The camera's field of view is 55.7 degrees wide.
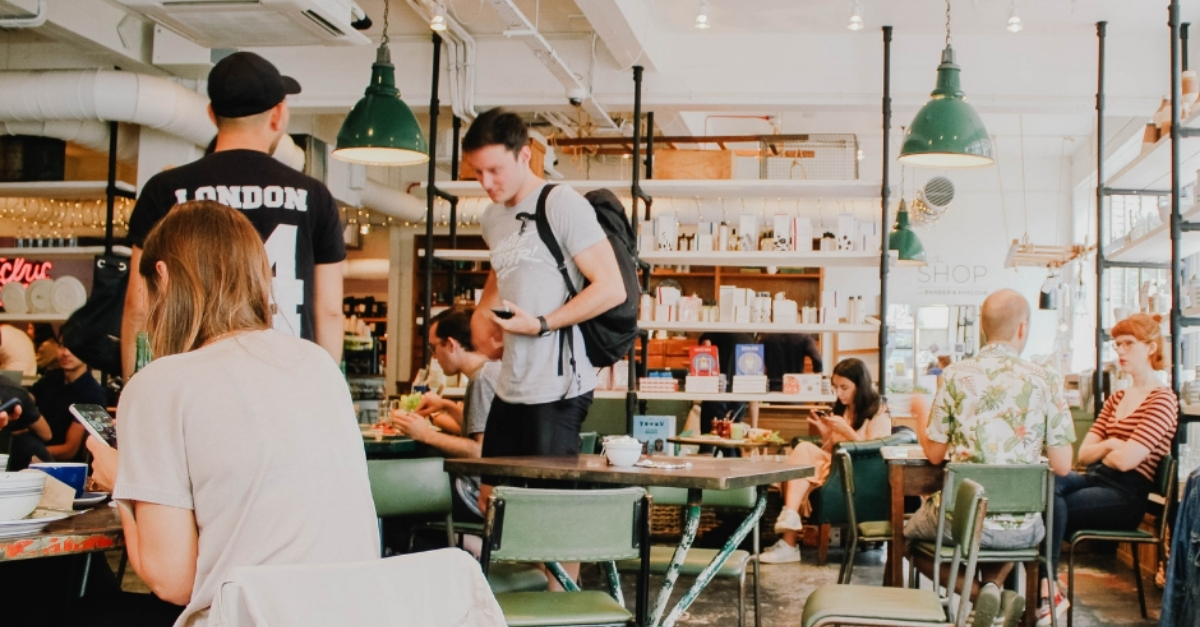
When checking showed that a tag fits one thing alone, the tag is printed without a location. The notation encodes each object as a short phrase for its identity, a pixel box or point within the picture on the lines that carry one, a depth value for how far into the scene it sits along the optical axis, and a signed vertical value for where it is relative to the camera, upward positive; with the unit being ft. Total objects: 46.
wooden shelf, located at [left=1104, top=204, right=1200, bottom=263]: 21.80 +2.16
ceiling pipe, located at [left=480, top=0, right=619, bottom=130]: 19.51 +5.43
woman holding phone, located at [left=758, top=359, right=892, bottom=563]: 22.54 -1.68
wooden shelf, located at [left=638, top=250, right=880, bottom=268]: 24.70 +1.79
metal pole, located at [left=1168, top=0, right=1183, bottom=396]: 20.58 +1.50
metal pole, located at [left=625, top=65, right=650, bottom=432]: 24.71 +3.23
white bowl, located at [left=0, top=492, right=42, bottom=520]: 5.98 -0.99
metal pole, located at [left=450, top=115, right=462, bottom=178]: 26.63 +4.32
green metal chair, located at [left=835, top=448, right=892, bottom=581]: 15.42 -2.65
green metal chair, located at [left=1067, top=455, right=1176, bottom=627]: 16.55 -2.74
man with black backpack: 10.73 +0.44
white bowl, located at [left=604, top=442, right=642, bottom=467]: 10.69 -1.11
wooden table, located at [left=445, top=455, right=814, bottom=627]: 9.92 -1.25
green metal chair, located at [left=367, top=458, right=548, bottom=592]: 12.12 -1.75
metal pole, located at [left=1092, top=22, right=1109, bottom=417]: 23.35 +2.57
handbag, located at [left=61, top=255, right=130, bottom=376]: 9.43 -0.01
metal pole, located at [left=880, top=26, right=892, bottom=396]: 23.34 +2.20
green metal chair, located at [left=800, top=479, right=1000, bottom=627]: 9.64 -2.33
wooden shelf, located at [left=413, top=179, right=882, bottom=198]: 24.63 +3.35
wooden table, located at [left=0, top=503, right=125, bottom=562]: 5.69 -1.12
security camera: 24.70 +5.26
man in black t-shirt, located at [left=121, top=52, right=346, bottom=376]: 8.45 +1.04
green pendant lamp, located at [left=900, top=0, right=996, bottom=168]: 19.94 +3.83
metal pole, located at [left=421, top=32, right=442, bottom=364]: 24.94 +2.67
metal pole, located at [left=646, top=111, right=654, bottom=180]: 25.93 +4.37
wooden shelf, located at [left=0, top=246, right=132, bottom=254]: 27.89 +1.75
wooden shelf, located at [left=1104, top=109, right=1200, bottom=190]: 21.89 +3.85
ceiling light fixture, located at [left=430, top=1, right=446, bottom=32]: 20.11 +5.55
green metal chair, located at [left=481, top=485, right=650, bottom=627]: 9.05 -1.60
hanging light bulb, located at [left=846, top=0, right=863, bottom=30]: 21.06 +6.08
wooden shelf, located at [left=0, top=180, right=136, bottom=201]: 27.07 +3.29
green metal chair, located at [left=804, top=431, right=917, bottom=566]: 18.60 -2.29
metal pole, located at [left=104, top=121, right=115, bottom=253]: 25.82 +3.20
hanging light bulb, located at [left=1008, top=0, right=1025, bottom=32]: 21.39 +6.09
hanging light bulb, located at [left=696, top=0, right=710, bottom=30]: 21.52 +6.10
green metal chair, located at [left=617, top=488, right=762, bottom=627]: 12.32 -2.46
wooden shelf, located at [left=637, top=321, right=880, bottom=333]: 24.79 +0.25
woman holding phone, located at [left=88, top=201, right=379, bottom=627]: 5.28 -0.56
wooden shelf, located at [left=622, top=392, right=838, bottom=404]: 24.89 -1.28
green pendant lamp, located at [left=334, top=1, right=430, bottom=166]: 20.56 +3.82
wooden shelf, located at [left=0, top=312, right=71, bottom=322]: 28.50 +0.12
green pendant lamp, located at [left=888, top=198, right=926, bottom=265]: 37.65 +3.36
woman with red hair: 17.19 -1.54
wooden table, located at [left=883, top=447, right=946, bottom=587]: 14.69 -1.82
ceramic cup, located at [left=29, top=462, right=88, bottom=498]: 7.05 -0.93
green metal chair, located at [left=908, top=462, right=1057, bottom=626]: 13.26 -1.65
